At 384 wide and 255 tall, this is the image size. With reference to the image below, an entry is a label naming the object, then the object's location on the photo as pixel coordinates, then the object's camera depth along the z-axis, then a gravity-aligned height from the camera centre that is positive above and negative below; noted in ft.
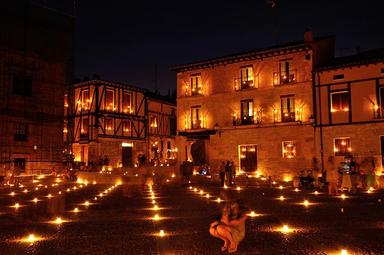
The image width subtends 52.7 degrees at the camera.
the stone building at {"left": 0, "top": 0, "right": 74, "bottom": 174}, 108.68 +21.04
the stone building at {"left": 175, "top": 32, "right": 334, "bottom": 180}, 96.32 +12.18
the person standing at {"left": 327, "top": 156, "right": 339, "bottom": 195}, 52.51 -3.58
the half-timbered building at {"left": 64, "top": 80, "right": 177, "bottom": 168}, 138.92 +11.53
